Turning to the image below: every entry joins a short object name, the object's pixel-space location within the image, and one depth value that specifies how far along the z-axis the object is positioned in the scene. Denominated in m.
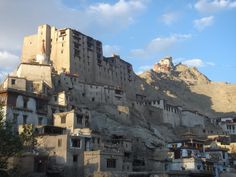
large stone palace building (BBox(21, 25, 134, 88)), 93.81
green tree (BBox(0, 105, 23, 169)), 38.59
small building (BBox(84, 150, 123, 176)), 50.53
